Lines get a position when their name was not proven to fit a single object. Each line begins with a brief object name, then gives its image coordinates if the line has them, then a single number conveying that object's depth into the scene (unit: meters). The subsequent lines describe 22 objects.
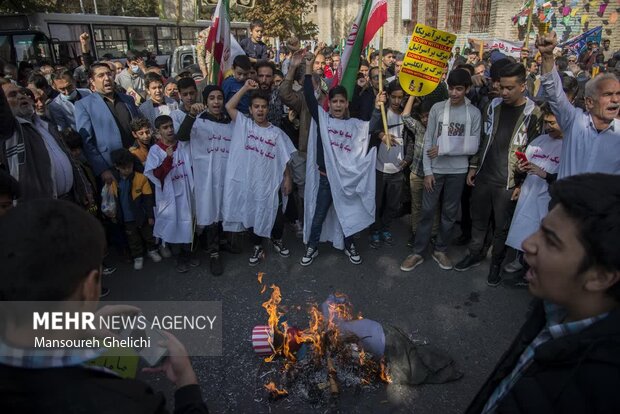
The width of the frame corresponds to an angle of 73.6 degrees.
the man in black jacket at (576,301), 1.08
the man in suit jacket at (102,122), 4.52
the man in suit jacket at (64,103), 4.93
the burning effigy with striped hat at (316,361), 2.89
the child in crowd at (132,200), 4.42
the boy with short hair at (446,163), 4.22
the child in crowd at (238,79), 5.07
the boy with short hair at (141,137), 4.59
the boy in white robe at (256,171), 4.50
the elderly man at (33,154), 3.12
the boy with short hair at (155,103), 5.54
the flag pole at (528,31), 4.57
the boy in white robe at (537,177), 3.76
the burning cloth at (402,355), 2.96
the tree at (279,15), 20.72
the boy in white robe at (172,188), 4.33
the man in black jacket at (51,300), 1.00
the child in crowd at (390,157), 4.80
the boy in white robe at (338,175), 4.50
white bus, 13.62
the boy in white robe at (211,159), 4.44
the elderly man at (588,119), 3.17
